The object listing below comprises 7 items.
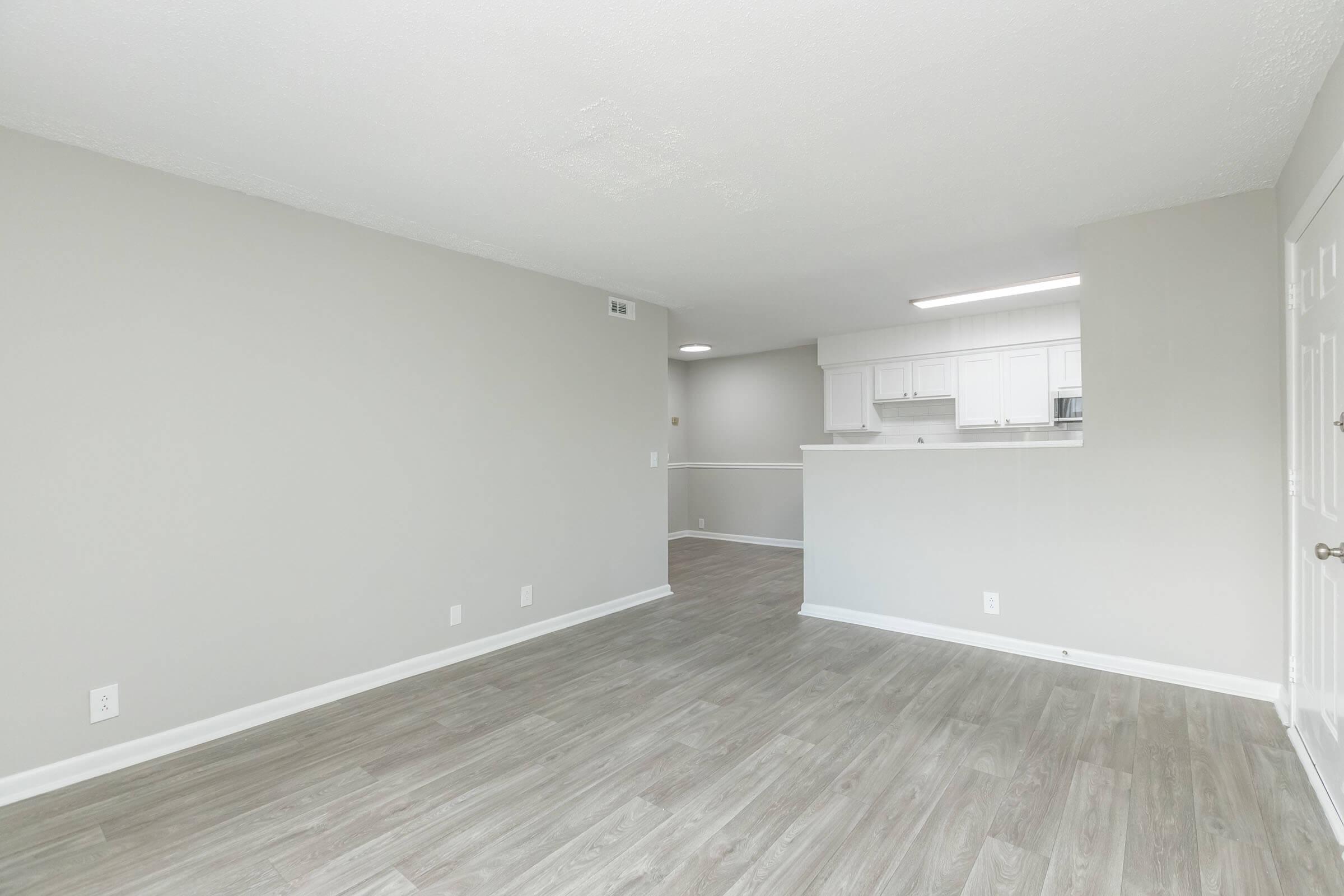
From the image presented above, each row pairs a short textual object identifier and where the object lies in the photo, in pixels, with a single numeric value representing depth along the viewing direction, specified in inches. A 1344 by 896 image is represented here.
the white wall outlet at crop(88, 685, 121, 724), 99.2
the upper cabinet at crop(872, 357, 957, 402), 244.5
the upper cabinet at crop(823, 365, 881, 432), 265.9
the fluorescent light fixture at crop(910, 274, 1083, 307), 186.4
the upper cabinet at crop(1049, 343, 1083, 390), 216.1
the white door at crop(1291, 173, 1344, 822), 82.0
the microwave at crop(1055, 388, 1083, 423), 216.8
